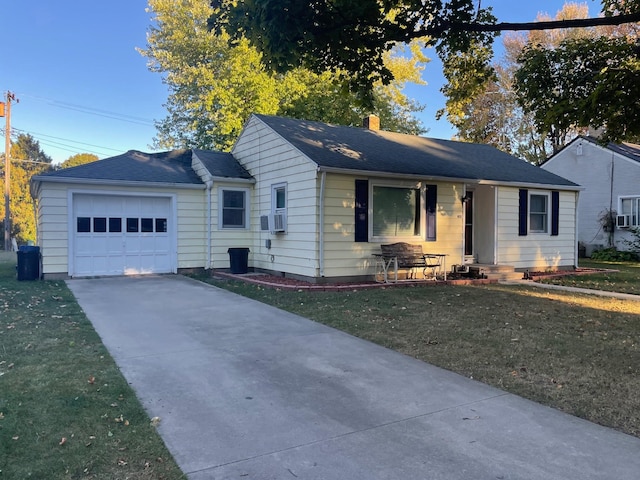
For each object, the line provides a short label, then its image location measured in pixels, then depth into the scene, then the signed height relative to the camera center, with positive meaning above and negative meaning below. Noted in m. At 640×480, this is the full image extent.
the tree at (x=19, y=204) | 34.75 +2.18
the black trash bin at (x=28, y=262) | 11.74 -0.77
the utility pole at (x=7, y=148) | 25.41 +4.87
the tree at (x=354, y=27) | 6.08 +2.99
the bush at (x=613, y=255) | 19.72 -0.96
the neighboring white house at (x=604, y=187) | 20.22 +2.14
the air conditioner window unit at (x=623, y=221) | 20.14 +0.56
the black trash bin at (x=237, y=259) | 13.12 -0.76
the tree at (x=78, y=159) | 52.75 +8.57
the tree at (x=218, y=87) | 21.91 +7.49
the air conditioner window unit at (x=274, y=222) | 12.11 +0.28
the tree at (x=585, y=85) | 7.04 +2.44
